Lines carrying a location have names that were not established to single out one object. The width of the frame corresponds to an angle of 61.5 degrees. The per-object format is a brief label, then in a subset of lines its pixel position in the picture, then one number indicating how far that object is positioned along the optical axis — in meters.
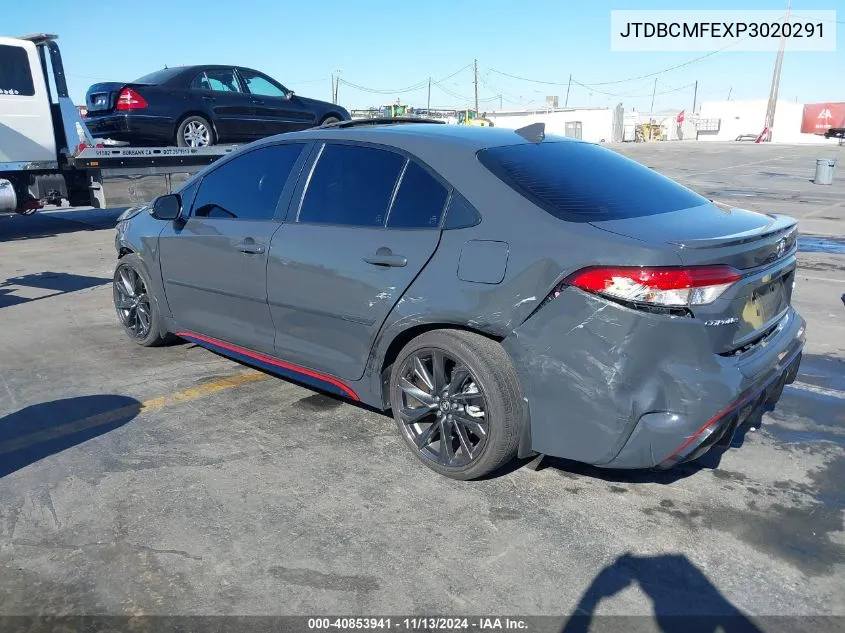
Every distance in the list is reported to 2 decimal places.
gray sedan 2.82
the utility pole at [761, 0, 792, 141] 55.69
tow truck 10.71
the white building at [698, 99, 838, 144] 67.00
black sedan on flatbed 10.73
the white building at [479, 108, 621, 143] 63.28
